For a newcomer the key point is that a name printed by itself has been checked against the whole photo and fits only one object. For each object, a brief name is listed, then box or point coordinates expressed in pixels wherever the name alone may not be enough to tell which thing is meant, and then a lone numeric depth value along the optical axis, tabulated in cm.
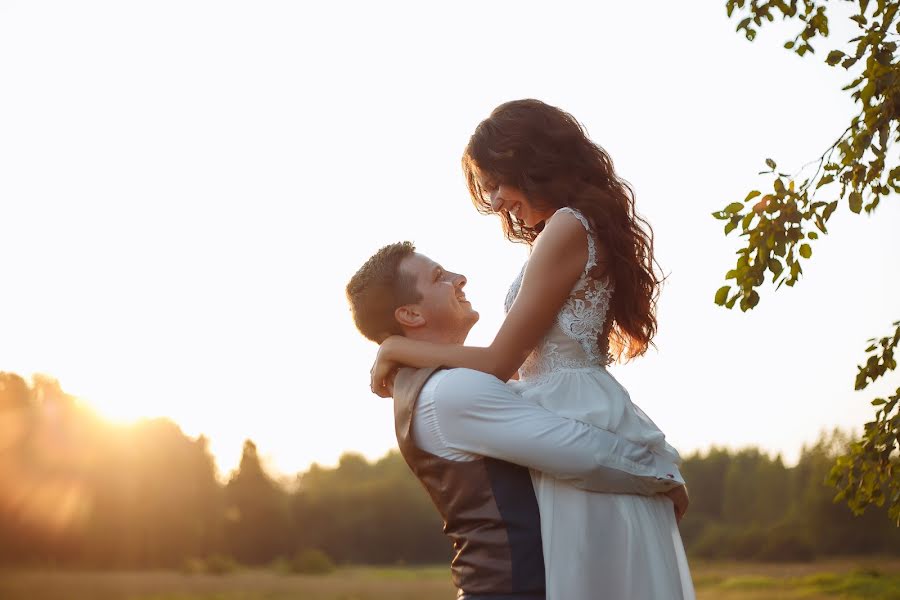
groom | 227
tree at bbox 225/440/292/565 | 1254
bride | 238
